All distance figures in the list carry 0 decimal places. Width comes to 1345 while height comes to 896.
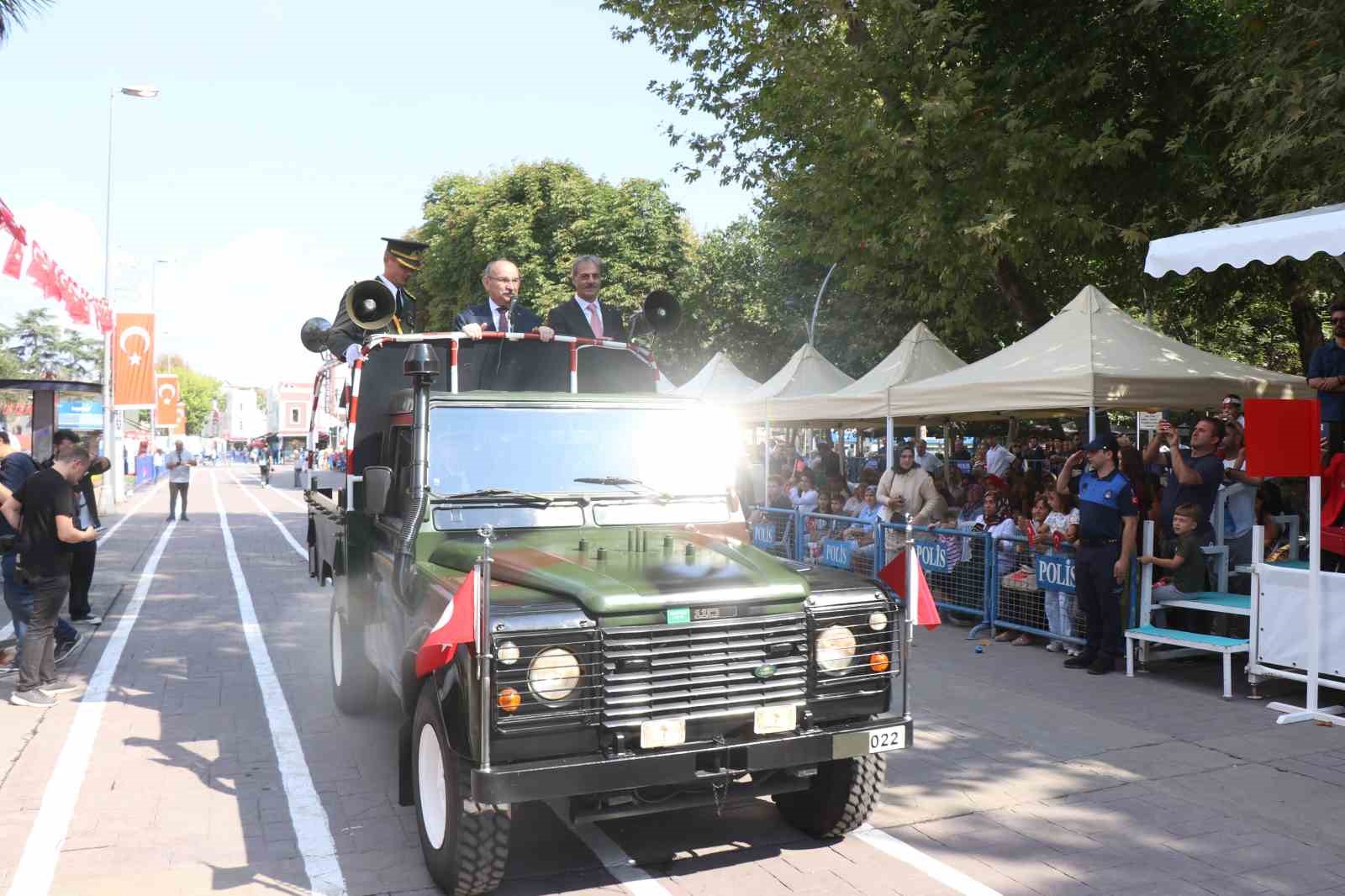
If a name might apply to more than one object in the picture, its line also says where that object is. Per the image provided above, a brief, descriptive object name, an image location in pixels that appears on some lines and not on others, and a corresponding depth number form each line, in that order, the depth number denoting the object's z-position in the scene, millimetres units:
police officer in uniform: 8422
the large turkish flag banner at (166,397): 46531
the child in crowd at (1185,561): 8344
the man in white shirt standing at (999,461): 19500
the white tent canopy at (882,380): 13586
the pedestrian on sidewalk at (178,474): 25391
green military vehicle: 4023
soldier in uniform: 7523
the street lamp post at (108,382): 31453
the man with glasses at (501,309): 7039
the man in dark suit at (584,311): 7309
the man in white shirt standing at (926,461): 17433
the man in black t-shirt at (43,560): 7777
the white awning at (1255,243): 6867
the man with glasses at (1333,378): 8086
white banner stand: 7031
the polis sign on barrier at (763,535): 14156
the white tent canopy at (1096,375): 9922
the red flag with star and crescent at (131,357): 30625
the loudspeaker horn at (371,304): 7012
